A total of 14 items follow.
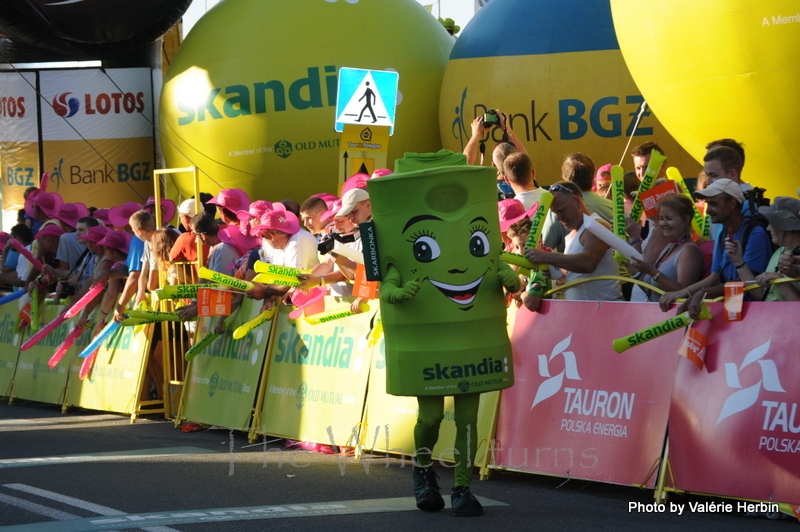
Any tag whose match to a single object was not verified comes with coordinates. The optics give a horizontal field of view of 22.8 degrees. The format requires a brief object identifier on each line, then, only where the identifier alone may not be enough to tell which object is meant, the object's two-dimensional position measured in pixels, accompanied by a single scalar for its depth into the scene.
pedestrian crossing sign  18.33
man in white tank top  12.97
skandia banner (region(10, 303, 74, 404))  21.94
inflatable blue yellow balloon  24.43
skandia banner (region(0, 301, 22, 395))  23.57
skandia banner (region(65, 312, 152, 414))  19.71
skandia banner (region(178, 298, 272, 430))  16.93
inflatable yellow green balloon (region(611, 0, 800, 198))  15.61
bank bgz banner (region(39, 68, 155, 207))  34.13
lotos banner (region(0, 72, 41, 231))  34.07
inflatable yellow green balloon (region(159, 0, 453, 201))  29.04
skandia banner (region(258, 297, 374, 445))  15.11
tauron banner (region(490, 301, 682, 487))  11.81
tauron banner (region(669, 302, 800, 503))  10.59
